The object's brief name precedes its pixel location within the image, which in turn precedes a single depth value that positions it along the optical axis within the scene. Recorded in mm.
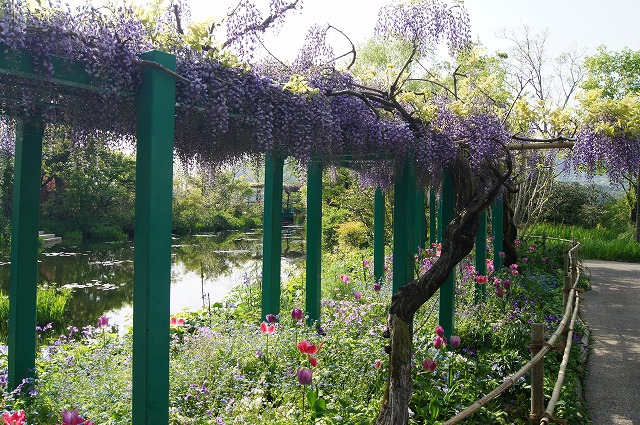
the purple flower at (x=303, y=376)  2705
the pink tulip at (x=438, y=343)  3468
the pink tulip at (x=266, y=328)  3530
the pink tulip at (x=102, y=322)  3854
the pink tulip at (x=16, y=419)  2044
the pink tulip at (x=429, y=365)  3252
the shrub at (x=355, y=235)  13180
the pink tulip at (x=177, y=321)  3998
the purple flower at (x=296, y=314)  3614
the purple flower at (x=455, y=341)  3707
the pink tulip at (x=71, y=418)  2143
